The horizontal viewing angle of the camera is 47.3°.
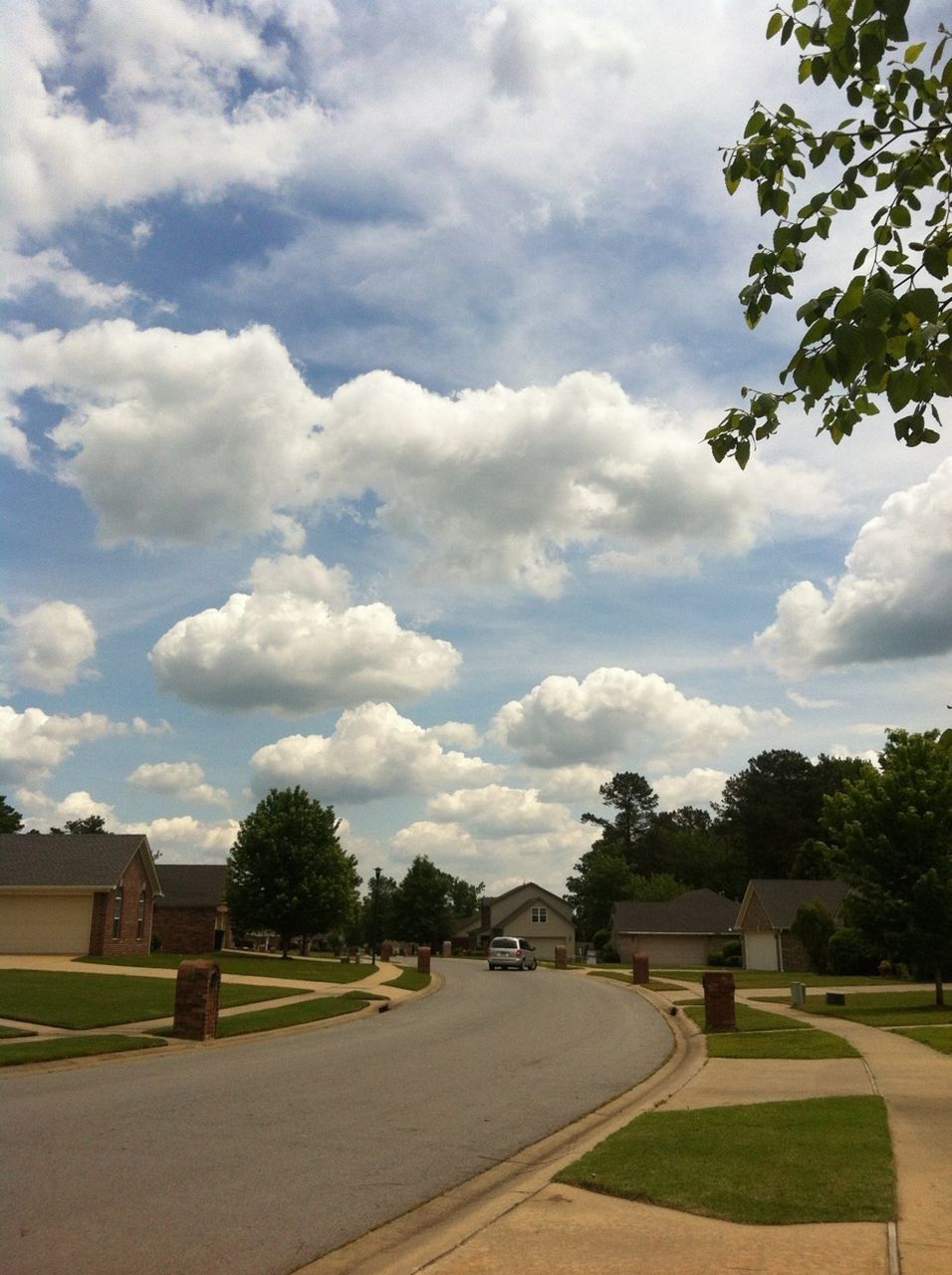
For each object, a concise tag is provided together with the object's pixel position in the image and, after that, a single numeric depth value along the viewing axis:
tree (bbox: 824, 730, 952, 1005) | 26.02
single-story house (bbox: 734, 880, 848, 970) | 52.03
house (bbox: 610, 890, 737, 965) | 67.38
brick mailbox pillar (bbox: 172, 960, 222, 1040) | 18.61
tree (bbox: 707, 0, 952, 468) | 4.25
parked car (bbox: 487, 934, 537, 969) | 50.91
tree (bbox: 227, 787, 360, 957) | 47.78
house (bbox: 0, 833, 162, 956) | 43.47
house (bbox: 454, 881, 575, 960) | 87.25
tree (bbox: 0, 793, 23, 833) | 95.62
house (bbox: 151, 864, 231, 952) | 56.22
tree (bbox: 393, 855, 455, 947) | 83.12
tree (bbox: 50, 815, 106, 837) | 116.62
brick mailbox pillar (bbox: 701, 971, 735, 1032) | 21.62
